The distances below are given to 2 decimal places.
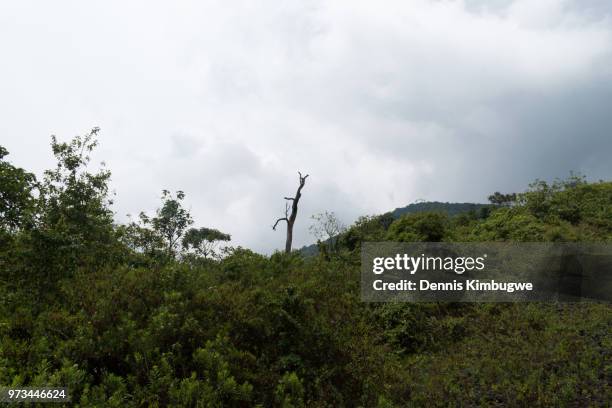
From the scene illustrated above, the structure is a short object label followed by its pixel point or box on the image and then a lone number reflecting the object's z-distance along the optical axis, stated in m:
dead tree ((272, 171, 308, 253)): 24.80
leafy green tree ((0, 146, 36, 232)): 11.06
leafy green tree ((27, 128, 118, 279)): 8.23
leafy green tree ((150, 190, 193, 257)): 32.66
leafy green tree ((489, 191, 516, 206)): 65.12
